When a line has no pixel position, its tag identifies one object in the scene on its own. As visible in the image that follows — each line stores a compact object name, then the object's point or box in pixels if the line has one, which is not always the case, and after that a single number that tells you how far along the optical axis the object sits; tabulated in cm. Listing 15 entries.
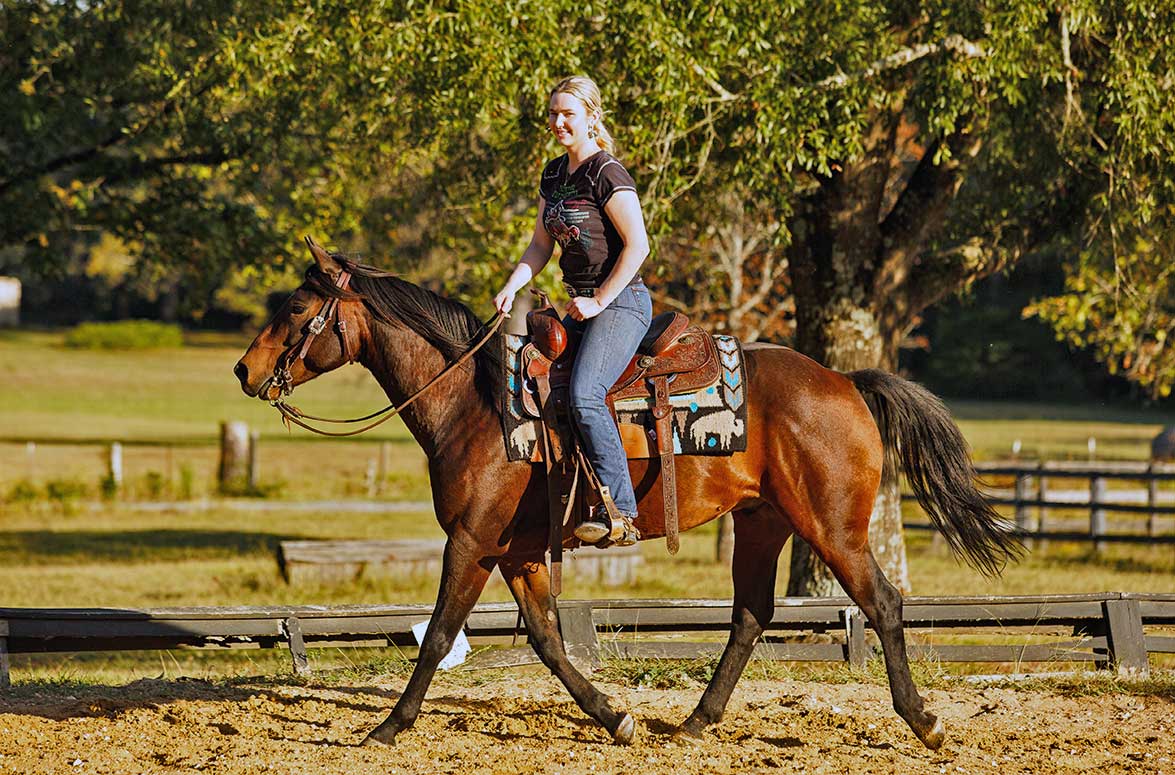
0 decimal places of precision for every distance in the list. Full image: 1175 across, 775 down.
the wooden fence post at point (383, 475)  5150
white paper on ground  1524
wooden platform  2959
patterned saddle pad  1230
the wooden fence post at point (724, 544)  3584
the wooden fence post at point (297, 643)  1512
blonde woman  1184
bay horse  1223
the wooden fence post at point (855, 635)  1602
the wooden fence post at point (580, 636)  1558
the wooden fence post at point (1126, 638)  1562
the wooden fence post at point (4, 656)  1431
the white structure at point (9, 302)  14787
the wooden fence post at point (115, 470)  4553
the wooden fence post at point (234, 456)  4856
